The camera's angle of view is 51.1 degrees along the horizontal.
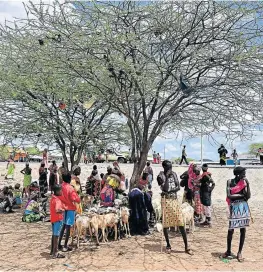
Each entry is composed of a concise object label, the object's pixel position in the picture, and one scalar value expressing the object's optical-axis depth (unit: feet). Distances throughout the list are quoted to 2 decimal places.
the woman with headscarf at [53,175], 34.50
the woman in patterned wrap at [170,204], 16.30
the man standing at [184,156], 66.54
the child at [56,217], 15.73
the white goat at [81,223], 17.41
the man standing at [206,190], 22.61
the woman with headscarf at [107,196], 20.85
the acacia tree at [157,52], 20.23
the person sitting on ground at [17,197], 31.35
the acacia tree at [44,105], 25.70
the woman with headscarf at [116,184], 21.41
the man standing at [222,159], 66.37
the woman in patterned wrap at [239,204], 15.27
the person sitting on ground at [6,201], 28.89
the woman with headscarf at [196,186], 23.29
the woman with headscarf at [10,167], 55.81
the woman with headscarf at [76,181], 19.77
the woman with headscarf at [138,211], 20.15
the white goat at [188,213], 19.32
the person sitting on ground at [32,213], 24.72
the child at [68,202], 16.21
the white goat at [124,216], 19.19
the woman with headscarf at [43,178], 35.11
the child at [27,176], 37.89
